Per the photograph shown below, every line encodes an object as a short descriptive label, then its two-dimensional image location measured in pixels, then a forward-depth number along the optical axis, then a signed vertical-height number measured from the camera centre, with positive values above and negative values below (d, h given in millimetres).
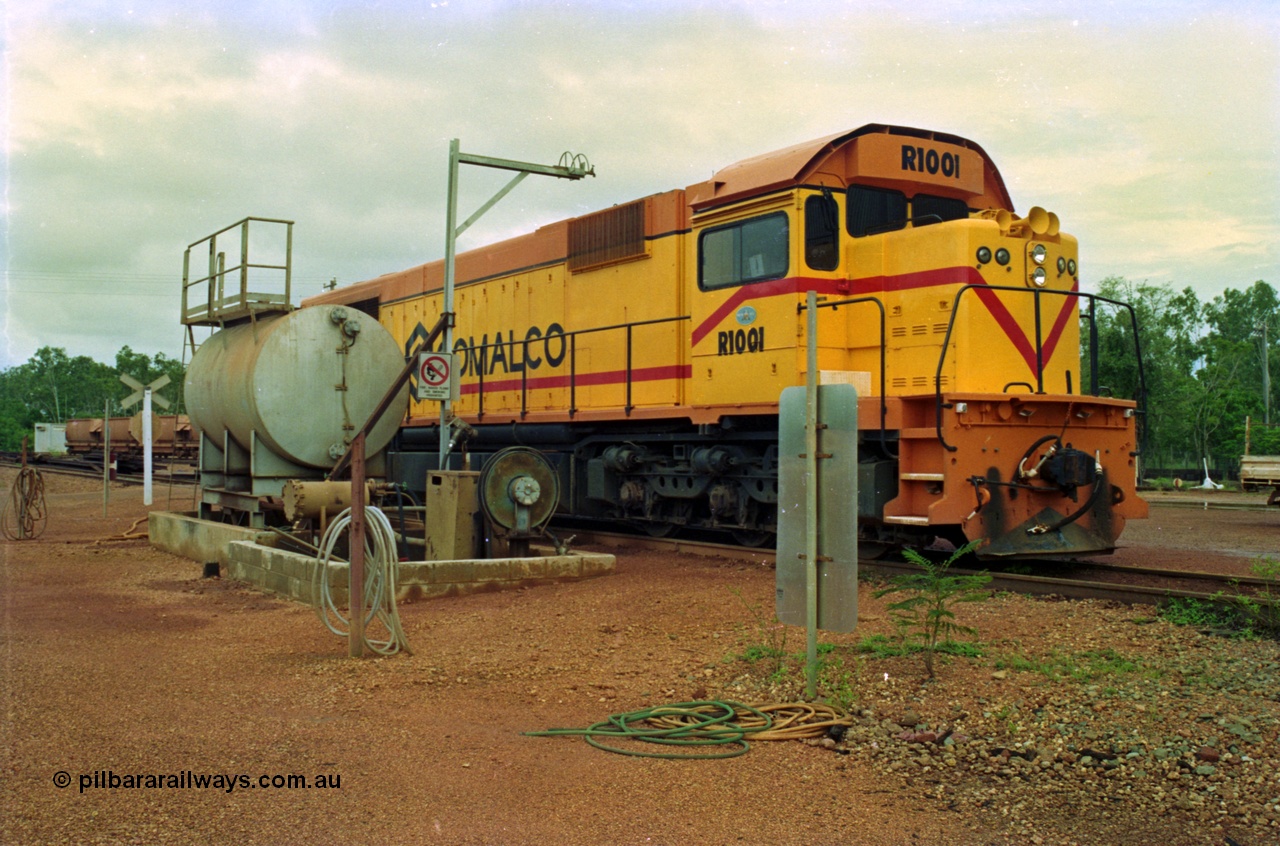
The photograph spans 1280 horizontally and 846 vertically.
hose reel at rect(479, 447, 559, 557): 10680 -509
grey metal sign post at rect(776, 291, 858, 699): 5285 -320
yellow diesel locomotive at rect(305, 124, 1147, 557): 9227 +1045
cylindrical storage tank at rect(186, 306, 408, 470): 12148 +829
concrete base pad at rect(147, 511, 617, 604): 9172 -1192
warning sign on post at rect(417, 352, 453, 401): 11712 +861
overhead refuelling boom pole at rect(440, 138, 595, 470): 12234 +3356
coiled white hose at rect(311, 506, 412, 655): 6996 -941
